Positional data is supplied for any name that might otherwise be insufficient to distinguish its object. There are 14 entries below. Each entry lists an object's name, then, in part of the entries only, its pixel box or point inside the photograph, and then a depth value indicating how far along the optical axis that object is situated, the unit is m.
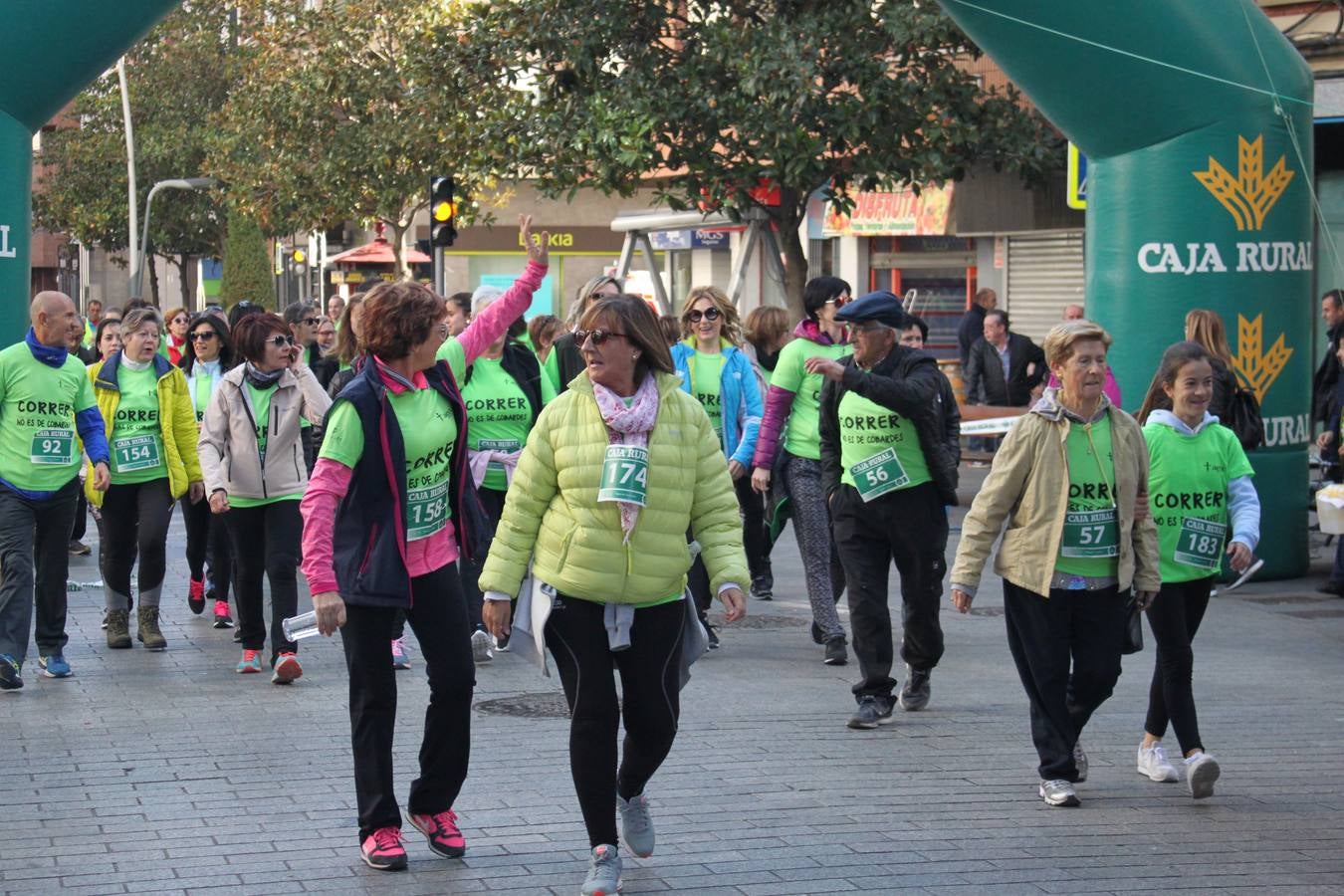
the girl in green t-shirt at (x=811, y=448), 9.99
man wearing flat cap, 8.26
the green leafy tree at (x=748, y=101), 20.33
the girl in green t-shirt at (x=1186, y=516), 7.07
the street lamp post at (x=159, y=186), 45.75
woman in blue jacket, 11.23
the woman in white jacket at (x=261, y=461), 9.75
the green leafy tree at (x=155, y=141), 49.34
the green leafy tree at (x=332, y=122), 31.36
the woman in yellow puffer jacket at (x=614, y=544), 5.70
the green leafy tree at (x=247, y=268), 48.16
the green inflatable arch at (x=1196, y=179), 12.49
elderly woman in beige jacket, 6.77
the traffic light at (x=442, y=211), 19.81
